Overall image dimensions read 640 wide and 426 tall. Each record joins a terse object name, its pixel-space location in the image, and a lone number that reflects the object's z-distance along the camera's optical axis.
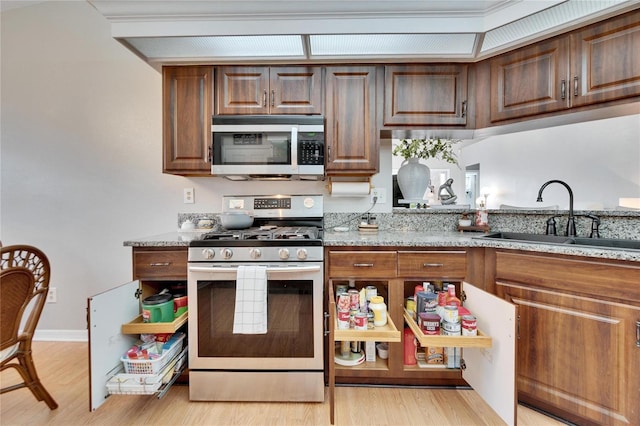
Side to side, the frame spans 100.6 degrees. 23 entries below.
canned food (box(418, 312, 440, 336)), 1.33
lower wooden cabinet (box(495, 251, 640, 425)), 1.14
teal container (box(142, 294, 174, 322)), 1.45
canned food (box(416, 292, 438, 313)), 1.44
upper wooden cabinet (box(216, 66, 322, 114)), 1.76
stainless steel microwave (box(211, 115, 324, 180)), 1.70
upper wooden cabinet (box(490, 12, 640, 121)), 1.33
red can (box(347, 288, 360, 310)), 1.44
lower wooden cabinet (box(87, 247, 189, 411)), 1.26
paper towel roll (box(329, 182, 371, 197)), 1.94
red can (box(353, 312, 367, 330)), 1.35
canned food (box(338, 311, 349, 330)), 1.38
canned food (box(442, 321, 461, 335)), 1.30
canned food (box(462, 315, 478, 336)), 1.27
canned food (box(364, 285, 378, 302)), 1.53
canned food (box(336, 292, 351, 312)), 1.41
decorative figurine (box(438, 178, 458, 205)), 2.24
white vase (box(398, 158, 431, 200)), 2.05
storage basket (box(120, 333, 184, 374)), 1.36
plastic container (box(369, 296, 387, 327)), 1.41
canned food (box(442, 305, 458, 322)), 1.31
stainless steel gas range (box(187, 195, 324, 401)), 1.44
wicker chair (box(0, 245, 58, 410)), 1.18
